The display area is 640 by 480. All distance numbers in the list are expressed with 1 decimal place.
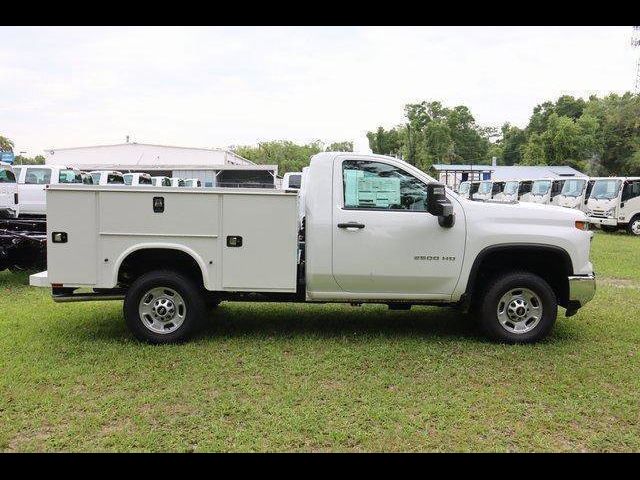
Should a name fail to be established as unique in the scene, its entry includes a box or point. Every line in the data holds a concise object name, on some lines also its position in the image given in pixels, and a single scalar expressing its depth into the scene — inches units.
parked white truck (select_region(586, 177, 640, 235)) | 759.7
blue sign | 1310.5
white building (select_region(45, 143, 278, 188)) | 1945.1
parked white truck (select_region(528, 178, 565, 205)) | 922.1
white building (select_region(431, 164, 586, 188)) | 1947.2
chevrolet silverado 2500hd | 222.1
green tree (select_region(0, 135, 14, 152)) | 2864.2
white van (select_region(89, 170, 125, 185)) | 784.3
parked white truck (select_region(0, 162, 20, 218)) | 579.8
